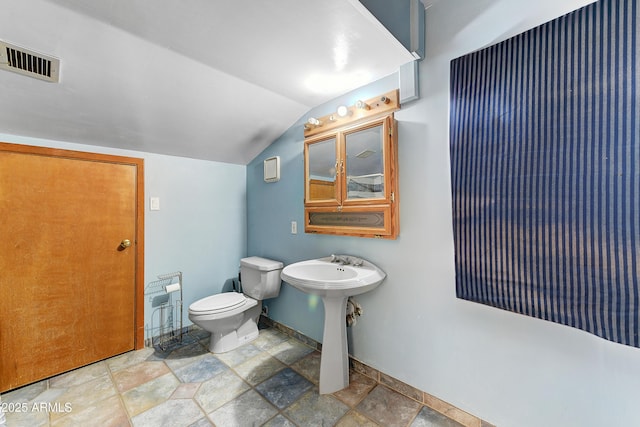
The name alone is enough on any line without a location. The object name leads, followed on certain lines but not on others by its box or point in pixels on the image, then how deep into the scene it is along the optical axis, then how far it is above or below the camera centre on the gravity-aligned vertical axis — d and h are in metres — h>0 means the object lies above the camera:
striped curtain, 0.90 +0.17
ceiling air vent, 1.21 +0.80
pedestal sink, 1.45 -0.45
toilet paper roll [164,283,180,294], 2.21 -0.63
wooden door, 1.67 -0.32
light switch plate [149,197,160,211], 2.23 +0.12
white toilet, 1.98 -0.75
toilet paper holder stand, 2.23 -0.86
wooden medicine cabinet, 1.60 +0.31
